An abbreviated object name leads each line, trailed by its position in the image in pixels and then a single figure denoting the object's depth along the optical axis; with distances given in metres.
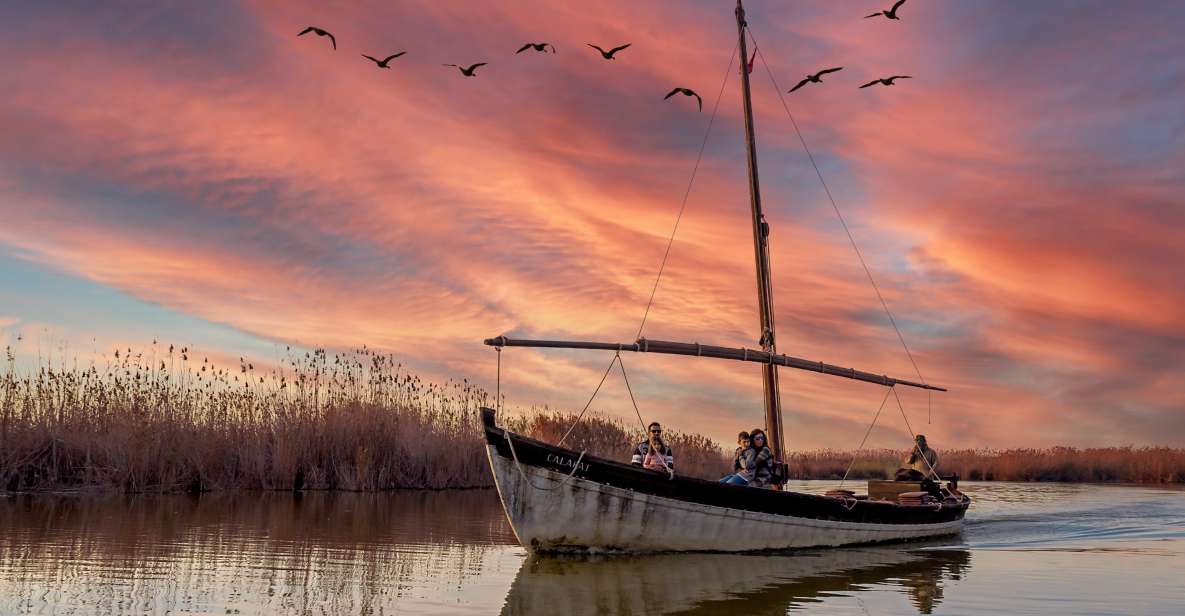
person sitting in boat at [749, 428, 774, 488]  18.06
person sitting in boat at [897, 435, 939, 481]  23.30
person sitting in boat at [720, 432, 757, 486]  17.64
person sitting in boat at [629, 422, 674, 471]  16.78
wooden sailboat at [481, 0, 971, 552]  15.30
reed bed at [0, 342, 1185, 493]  23.42
